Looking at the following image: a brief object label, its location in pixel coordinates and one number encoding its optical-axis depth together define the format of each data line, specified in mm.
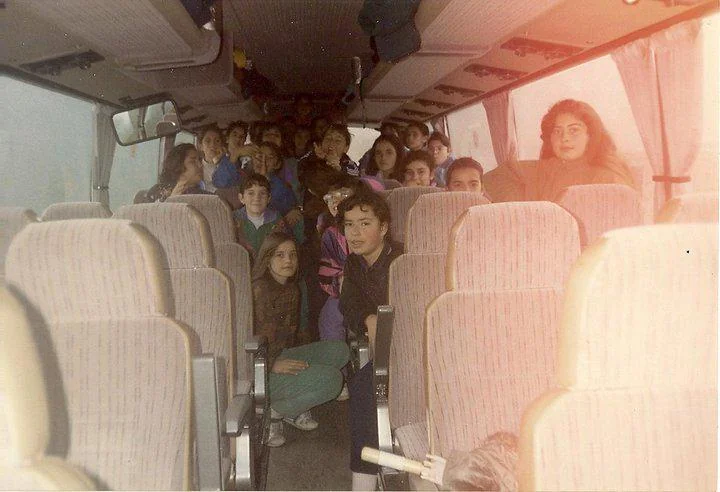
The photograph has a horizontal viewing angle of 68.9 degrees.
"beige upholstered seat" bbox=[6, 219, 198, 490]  1228
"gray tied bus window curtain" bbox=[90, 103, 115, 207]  2031
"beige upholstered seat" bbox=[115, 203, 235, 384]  2039
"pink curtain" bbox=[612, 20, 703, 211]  2404
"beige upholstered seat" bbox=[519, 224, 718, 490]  780
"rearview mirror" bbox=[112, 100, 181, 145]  2416
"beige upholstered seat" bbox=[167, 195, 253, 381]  2527
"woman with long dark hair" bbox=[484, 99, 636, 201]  2375
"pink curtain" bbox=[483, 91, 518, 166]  3459
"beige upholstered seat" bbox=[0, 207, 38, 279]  1267
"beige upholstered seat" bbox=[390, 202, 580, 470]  1519
